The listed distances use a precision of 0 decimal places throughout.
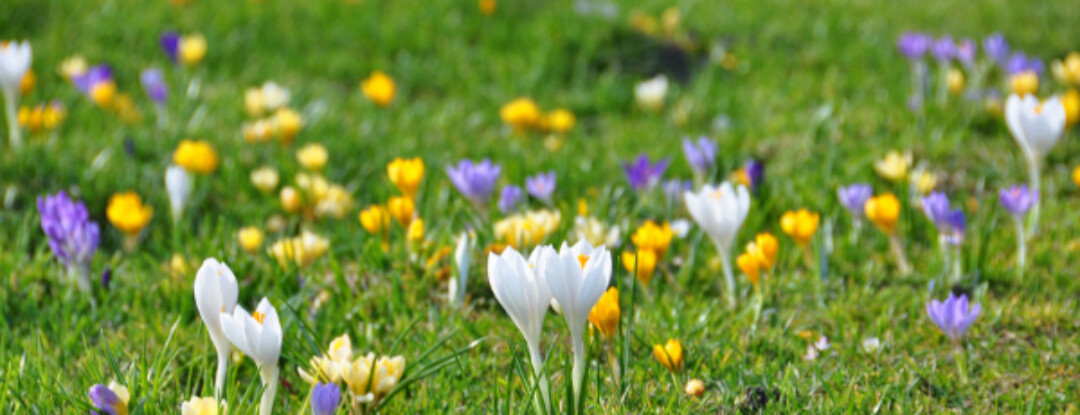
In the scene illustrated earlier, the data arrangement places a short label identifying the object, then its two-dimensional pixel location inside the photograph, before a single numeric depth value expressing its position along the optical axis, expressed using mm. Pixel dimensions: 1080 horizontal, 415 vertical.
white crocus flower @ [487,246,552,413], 3379
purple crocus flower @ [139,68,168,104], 8180
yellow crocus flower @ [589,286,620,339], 3943
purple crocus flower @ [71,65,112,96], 8430
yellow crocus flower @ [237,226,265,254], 5711
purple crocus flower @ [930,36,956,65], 8398
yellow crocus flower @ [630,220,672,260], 5141
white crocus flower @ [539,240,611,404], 3361
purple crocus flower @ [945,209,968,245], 5364
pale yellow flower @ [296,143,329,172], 7090
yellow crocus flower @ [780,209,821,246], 5340
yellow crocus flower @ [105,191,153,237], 5914
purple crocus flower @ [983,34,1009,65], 8383
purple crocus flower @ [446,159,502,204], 5723
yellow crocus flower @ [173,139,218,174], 6973
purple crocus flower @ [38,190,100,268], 5078
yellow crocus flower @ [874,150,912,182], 6762
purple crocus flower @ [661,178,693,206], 6574
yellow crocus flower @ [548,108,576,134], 8516
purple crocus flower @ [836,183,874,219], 5980
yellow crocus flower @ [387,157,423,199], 5422
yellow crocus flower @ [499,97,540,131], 8518
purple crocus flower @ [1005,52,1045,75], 8148
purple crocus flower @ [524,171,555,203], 6277
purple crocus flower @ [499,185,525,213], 6117
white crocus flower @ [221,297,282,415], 3373
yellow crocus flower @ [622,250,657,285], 4957
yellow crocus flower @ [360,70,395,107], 8734
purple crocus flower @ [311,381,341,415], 3695
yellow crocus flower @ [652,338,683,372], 4309
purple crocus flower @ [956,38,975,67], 8391
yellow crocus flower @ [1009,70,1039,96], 7855
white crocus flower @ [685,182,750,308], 4770
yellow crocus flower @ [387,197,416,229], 5453
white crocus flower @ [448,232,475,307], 5023
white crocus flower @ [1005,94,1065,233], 5254
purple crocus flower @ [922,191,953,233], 5410
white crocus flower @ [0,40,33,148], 6500
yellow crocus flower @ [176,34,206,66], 9227
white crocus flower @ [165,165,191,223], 5980
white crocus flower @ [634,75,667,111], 9268
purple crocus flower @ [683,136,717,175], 6695
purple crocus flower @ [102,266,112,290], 5331
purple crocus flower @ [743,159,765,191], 6605
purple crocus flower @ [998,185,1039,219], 5387
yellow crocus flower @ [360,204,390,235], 5512
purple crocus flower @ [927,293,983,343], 4516
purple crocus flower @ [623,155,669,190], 6609
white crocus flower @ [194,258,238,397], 3477
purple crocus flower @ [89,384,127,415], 3629
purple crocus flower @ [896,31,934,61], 8445
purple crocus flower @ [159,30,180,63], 9305
